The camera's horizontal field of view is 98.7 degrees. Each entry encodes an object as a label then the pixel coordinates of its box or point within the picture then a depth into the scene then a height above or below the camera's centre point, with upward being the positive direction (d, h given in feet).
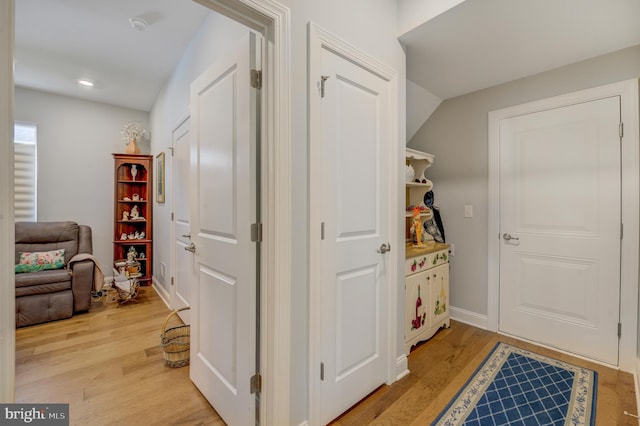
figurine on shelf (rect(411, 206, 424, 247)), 8.41 -0.45
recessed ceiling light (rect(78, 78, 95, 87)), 11.07 +5.30
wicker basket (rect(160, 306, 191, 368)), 6.71 -3.39
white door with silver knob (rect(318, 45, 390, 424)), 4.83 -0.38
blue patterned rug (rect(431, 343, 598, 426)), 5.06 -3.77
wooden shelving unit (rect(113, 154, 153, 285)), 13.38 +0.04
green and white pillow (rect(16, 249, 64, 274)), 9.66 -1.79
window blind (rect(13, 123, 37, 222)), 11.58 +1.70
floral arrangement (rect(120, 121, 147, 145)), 13.53 +3.98
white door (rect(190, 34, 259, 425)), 4.33 -0.38
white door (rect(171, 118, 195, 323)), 8.67 -0.11
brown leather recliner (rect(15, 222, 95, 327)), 8.93 -2.28
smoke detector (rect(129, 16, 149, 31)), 7.40 +5.19
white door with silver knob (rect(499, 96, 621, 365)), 6.79 -0.40
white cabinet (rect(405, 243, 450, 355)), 7.16 -2.32
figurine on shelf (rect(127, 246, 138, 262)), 12.69 -2.01
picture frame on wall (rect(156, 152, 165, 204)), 11.69 +1.49
